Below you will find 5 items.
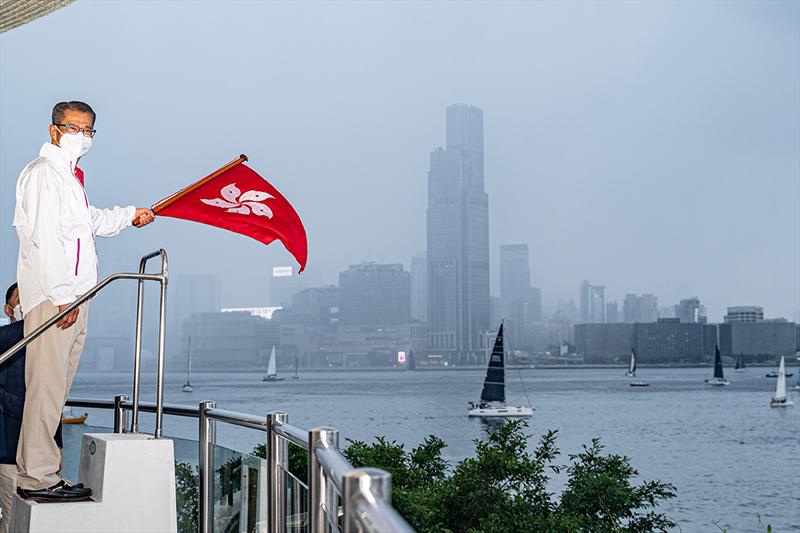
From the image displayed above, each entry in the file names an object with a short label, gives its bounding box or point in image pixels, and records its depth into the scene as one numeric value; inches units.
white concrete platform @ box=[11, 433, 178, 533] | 148.7
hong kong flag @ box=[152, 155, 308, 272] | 191.9
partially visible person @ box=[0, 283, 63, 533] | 155.9
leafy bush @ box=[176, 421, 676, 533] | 490.9
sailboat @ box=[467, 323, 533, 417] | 2187.6
